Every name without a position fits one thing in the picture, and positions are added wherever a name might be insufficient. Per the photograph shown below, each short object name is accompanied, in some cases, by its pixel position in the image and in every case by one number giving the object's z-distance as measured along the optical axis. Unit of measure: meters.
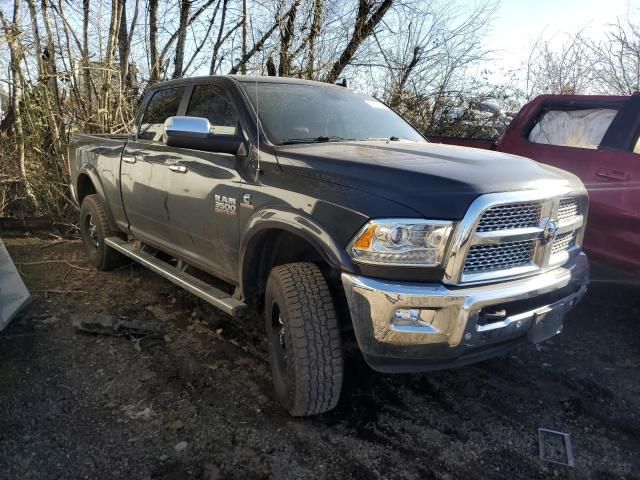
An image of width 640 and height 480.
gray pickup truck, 2.21
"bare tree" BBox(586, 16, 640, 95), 8.77
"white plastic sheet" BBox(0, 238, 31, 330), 3.66
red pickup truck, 3.81
